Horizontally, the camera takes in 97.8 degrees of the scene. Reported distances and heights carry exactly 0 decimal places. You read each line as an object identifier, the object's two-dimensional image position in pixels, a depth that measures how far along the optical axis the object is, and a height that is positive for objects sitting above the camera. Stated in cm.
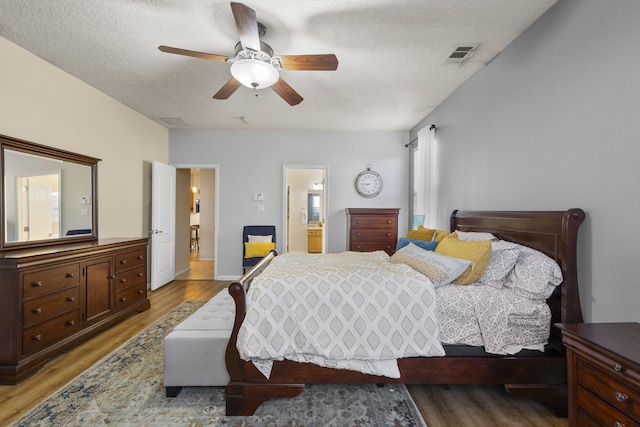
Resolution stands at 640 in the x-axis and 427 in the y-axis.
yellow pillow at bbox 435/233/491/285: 199 -33
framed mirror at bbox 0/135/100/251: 241 +15
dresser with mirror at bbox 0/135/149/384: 208 -47
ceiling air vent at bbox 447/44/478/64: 248 +146
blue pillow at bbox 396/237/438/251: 279 -34
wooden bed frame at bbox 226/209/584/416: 175 -101
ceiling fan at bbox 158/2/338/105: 203 +116
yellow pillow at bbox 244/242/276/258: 466 -63
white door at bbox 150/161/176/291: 435 -22
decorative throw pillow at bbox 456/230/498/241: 240 -22
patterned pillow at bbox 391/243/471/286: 193 -40
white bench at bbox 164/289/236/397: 186 -100
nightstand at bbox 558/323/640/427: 102 -65
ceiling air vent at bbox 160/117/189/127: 446 +148
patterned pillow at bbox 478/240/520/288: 199 -39
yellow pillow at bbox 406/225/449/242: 312 -28
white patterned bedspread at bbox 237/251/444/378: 173 -72
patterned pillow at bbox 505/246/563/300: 177 -42
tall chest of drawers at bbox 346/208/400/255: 454 -31
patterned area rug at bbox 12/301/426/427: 169 -127
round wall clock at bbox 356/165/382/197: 506 +49
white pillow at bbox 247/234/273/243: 487 -49
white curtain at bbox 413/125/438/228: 386 +49
